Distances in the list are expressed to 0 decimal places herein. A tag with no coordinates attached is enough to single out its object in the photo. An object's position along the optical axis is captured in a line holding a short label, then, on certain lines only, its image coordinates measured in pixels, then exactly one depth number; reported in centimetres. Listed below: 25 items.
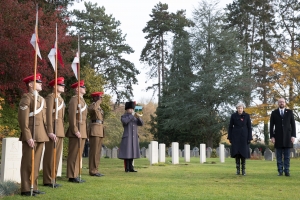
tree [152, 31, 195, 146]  4669
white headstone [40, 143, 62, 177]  1180
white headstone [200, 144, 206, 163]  2266
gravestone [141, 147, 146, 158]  3460
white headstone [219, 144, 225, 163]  2382
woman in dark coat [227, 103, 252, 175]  1358
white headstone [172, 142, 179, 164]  2008
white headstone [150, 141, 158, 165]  1866
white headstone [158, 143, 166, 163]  2025
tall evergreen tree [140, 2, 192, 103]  5375
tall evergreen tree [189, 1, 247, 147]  4481
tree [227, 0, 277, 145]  4588
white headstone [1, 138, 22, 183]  1002
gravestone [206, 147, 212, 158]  3402
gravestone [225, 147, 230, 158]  3416
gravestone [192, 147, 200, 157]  3591
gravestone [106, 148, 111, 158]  3397
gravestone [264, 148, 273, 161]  2853
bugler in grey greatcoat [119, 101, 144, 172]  1467
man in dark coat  1321
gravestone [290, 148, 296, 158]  3518
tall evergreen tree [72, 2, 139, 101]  4841
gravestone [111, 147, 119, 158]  3292
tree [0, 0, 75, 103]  1656
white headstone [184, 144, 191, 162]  2320
